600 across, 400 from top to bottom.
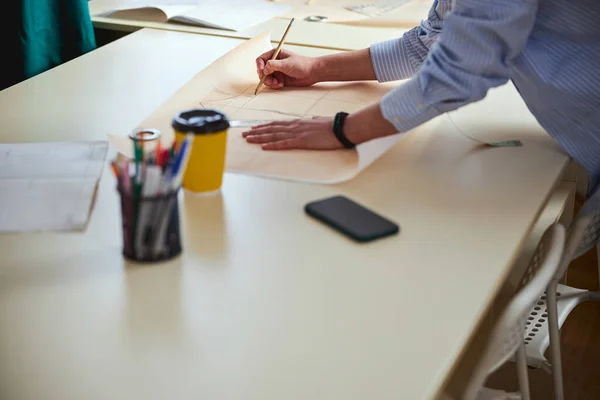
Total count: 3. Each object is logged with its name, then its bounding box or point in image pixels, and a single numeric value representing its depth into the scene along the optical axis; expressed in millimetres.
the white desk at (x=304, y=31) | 1917
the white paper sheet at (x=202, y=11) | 2064
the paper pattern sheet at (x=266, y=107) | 1236
